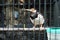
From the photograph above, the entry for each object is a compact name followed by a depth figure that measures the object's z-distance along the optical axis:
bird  11.44
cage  11.41
